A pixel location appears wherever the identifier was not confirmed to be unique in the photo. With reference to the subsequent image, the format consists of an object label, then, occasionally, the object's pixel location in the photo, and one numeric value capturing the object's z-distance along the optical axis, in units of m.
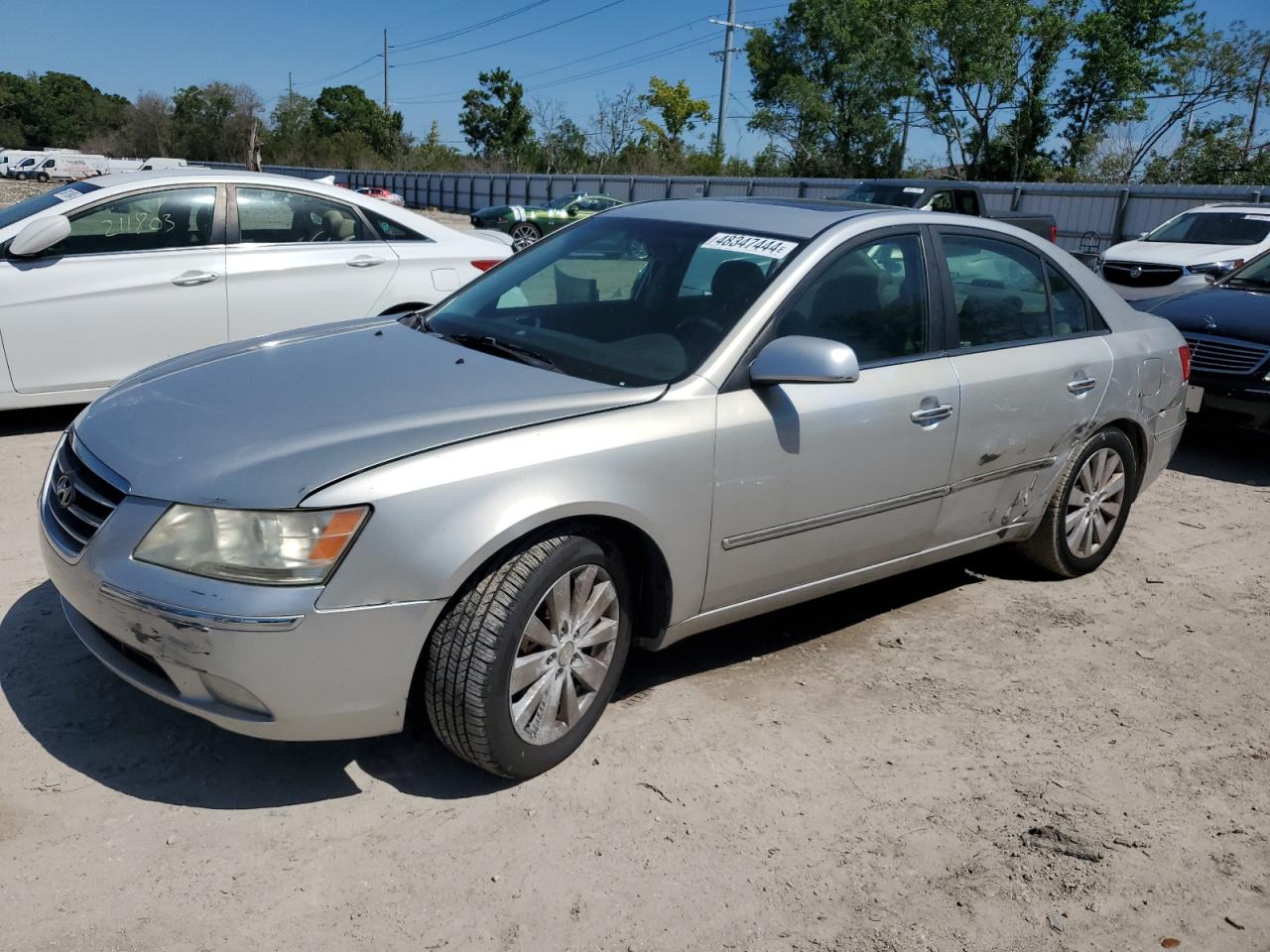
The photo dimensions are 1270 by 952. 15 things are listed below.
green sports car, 26.06
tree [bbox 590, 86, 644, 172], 64.75
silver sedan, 2.75
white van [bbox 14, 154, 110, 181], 58.53
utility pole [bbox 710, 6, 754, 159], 52.88
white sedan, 6.08
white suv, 13.09
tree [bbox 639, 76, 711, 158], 83.50
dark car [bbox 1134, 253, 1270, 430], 7.05
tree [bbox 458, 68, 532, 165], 75.44
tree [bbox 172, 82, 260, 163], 82.19
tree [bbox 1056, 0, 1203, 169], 41.66
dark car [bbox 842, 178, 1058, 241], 14.97
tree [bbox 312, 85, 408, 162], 78.19
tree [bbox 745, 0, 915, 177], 52.06
